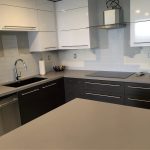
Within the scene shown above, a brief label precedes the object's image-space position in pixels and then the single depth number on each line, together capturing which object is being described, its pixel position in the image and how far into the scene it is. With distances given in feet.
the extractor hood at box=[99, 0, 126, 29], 9.55
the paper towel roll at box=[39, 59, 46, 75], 11.55
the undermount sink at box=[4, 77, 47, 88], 10.09
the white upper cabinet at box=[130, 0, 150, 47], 8.61
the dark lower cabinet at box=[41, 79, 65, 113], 10.16
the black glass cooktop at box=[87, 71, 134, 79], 9.72
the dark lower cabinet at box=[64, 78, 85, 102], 10.53
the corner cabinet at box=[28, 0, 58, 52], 10.68
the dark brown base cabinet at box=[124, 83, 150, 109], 8.50
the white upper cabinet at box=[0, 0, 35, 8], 8.83
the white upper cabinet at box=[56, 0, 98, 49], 10.46
